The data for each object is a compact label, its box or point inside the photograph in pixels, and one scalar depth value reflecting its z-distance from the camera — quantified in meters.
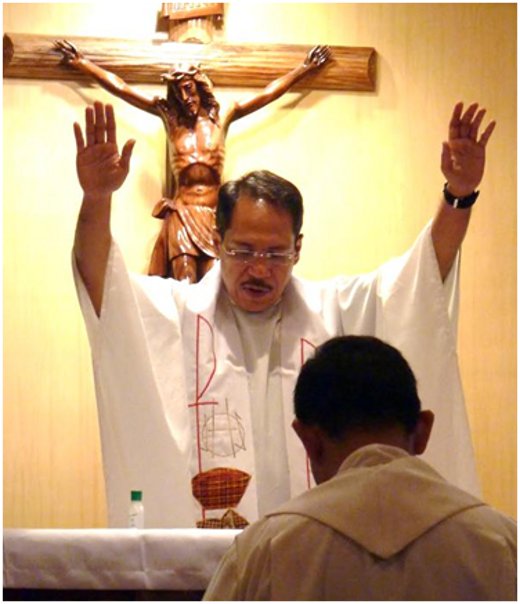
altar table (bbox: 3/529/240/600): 3.98
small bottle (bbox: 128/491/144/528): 5.21
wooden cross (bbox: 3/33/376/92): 8.48
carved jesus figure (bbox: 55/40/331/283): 7.96
